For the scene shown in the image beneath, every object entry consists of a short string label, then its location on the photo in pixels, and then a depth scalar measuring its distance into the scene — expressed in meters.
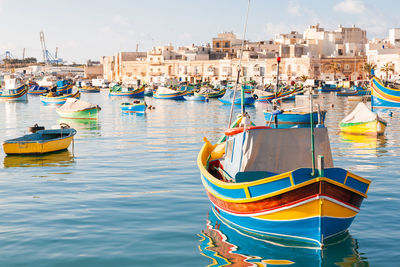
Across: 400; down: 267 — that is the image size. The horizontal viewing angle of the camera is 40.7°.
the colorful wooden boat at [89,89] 121.66
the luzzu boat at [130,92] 88.00
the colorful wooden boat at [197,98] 79.38
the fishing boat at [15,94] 79.50
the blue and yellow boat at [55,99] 68.50
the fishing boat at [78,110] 47.31
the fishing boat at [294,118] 40.03
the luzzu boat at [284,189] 10.41
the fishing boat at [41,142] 24.06
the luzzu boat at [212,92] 85.88
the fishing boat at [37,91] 100.75
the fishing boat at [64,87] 84.21
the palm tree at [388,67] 110.20
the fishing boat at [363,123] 31.91
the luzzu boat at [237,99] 66.19
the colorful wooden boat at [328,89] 107.08
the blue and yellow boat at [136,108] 52.06
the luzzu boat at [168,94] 84.12
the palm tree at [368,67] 115.11
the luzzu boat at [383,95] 58.59
